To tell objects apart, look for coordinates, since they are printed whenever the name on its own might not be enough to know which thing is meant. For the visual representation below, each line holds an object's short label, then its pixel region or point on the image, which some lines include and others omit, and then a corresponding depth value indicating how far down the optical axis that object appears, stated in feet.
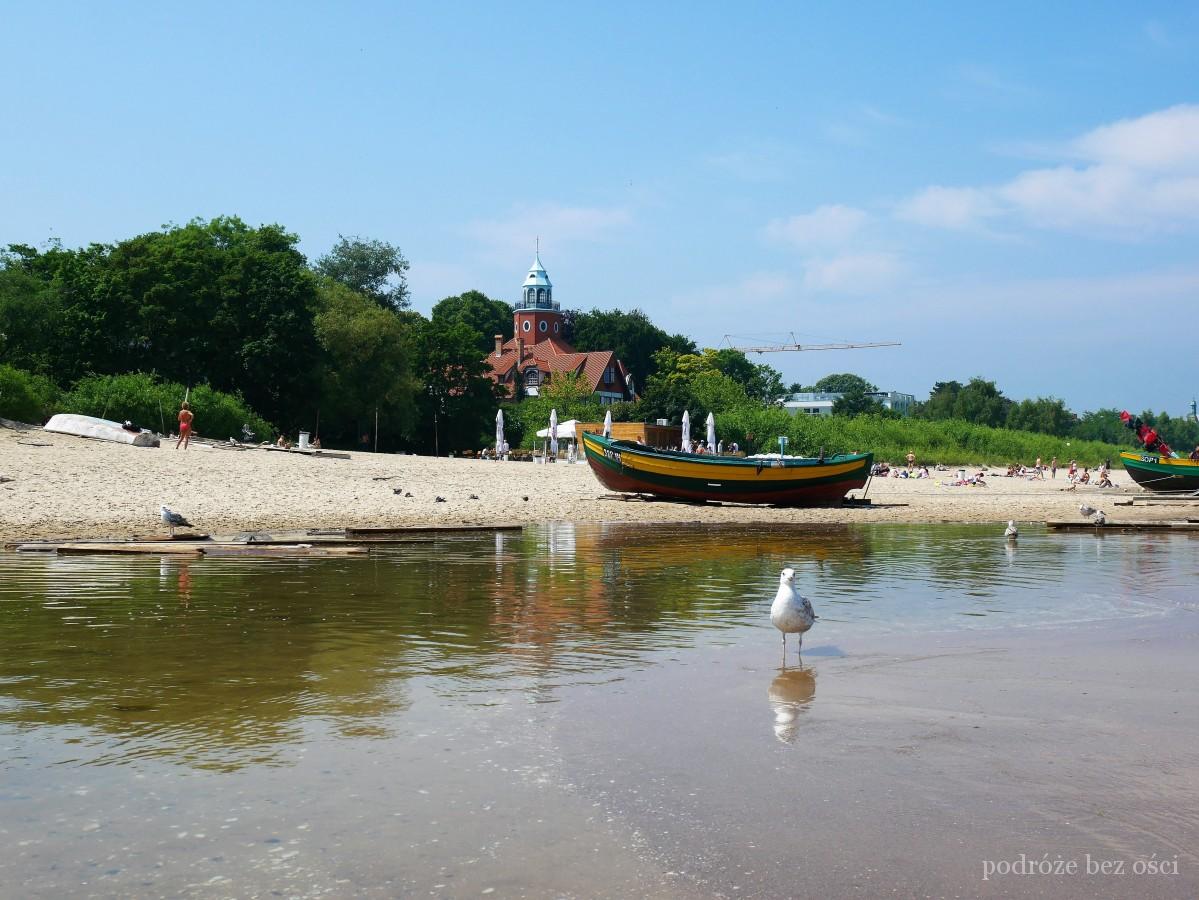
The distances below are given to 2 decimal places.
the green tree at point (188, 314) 177.17
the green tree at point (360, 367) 206.90
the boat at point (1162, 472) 145.38
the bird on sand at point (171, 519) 61.16
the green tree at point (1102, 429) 555.28
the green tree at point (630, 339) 411.54
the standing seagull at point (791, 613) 30.42
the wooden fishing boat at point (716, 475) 104.78
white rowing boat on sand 103.55
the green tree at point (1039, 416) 438.81
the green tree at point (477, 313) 422.00
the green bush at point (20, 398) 113.50
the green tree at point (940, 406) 451.12
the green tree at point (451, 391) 247.91
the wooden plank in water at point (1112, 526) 82.17
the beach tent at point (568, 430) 185.39
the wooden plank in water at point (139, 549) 52.03
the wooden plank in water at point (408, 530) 64.95
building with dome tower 374.43
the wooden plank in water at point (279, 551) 55.01
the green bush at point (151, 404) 132.98
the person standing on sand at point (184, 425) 105.81
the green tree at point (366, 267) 288.51
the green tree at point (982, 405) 440.45
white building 625.41
